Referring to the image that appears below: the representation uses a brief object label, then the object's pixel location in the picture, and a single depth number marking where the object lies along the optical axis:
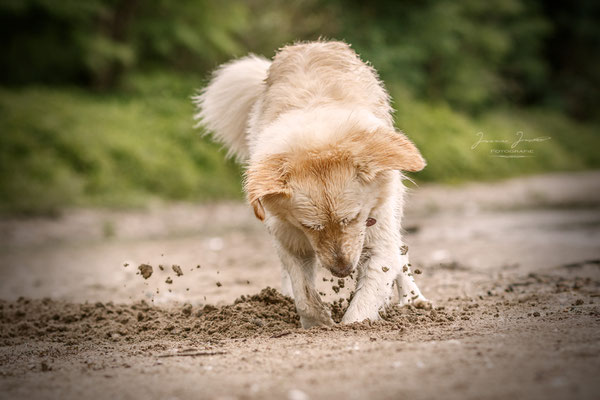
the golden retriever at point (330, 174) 8.36
